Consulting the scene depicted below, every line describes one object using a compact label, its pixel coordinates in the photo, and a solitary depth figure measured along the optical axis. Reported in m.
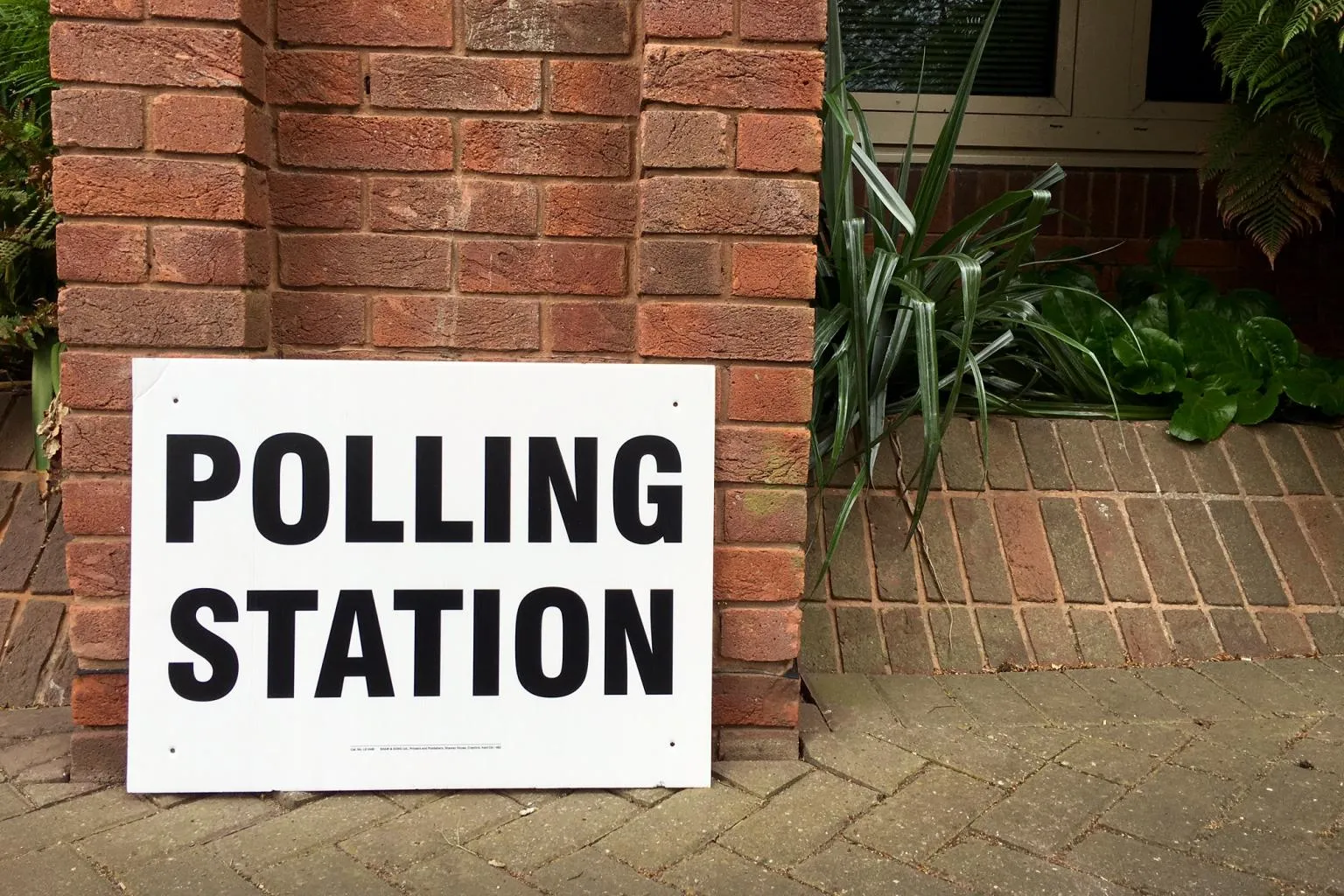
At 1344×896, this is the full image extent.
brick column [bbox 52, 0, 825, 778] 1.53
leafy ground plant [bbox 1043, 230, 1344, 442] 2.32
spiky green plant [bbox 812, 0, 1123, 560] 1.93
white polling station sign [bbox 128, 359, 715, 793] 1.57
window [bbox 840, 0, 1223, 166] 3.15
